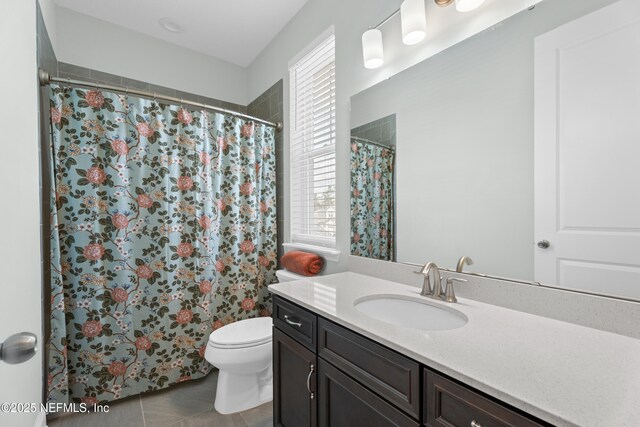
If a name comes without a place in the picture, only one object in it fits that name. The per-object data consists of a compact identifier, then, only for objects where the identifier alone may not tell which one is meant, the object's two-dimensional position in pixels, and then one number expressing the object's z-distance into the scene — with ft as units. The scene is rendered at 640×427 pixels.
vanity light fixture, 3.68
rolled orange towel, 6.18
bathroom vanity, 1.82
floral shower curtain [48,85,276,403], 5.53
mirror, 3.08
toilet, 5.45
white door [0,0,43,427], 2.88
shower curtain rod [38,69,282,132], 4.99
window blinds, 6.34
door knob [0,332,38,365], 1.75
